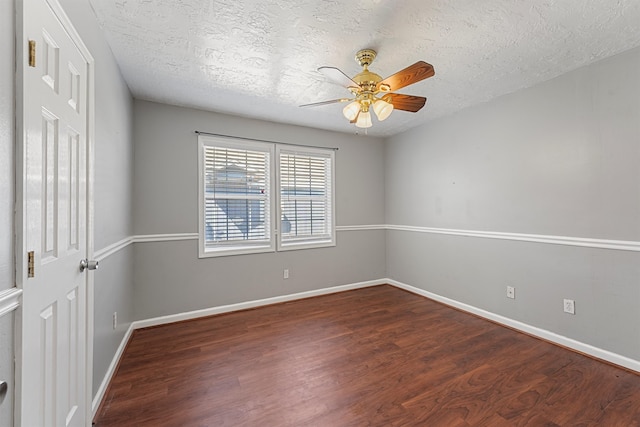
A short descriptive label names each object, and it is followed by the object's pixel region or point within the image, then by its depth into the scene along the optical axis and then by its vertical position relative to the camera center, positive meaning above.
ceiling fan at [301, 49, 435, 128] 1.86 +0.93
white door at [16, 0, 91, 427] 0.88 -0.01
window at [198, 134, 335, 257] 3.26 +0.25
